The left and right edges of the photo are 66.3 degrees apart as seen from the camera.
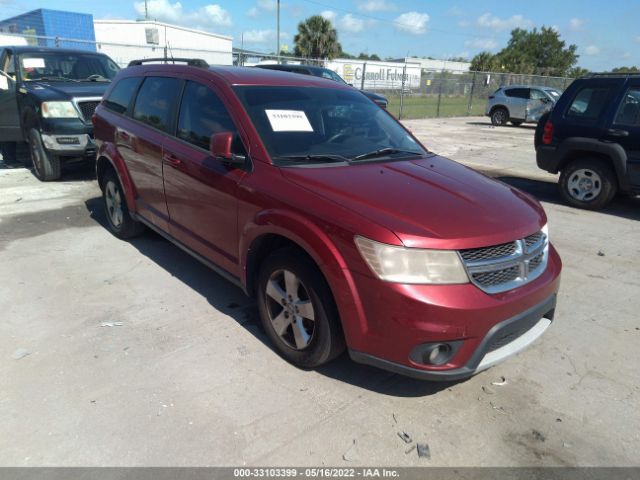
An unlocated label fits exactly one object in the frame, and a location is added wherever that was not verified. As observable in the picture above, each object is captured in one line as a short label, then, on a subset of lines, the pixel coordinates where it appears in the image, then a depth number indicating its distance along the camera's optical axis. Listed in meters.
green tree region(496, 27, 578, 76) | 64.88
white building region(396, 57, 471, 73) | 67.19
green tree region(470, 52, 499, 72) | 48.73
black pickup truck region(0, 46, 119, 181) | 7.38
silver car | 20.06
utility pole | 42.84
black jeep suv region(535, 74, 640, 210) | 6.68
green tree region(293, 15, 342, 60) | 44.69
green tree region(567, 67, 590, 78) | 62.21
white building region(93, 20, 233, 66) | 35.38
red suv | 2.52
